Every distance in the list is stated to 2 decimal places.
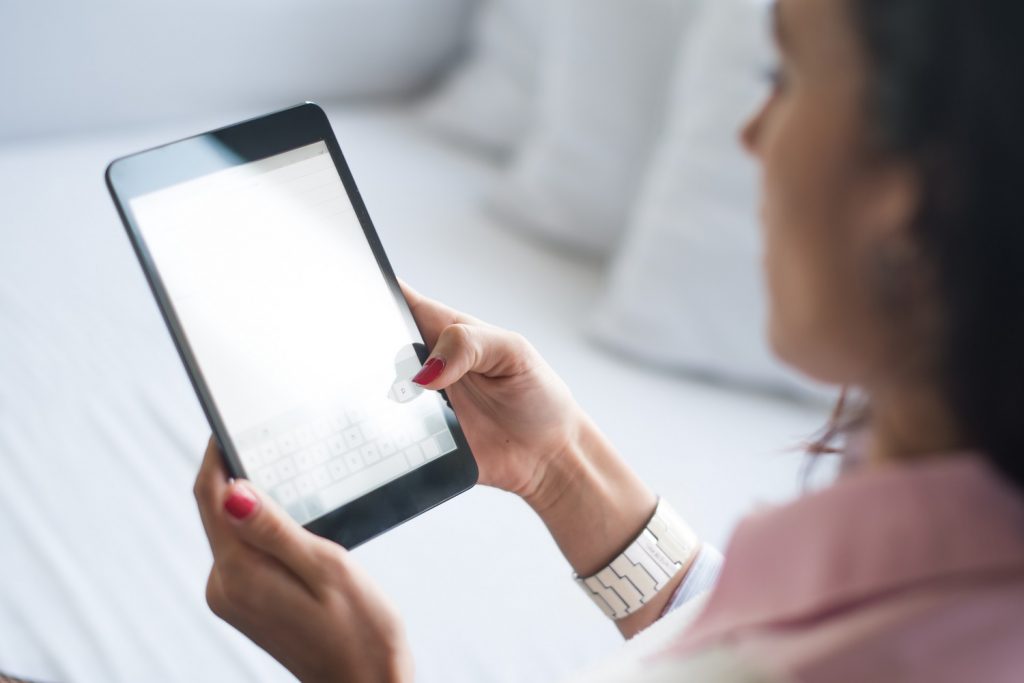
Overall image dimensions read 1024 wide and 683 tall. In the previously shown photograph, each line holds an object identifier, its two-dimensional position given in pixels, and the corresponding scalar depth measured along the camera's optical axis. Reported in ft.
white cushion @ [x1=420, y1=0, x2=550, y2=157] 4.93
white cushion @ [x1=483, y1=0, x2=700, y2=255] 4.02
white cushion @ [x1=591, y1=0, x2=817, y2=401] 3.45
